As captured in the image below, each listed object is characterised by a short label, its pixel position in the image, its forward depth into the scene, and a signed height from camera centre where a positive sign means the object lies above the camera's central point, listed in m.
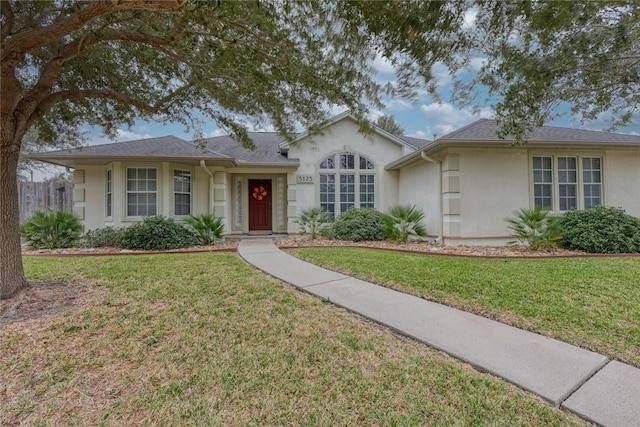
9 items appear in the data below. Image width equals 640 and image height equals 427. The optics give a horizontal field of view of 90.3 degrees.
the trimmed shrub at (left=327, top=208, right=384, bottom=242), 10.88 -0.32
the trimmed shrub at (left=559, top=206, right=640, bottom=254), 8.09 -0.41
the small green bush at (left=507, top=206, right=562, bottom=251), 8.55 -0.39
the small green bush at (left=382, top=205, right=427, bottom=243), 10.45 -0.23
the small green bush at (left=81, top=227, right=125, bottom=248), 9.84 -0.55
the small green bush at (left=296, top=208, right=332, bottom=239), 11.38 -0.07
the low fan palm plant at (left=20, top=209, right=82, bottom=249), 9.53 -0.27
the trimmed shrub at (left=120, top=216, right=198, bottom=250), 9.40 -0.47
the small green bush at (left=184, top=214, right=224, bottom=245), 10.17 -0.27
